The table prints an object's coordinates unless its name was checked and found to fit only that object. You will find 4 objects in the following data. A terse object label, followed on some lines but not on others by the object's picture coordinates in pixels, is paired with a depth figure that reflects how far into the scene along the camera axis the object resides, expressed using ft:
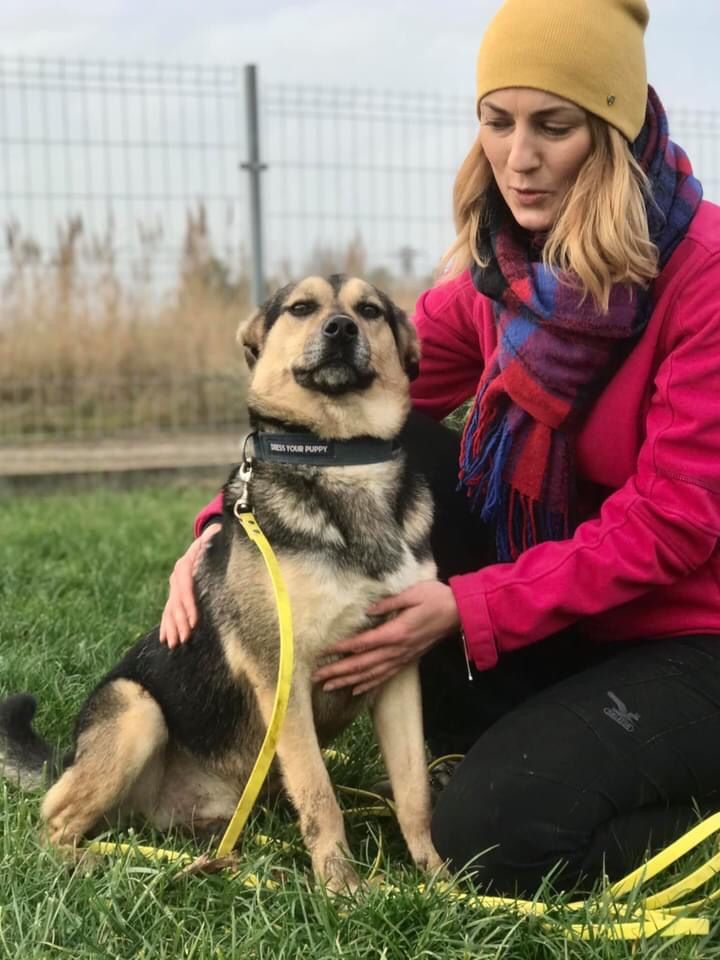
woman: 7.45
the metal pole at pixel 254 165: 23.66
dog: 7.72
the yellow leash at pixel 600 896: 6.32
